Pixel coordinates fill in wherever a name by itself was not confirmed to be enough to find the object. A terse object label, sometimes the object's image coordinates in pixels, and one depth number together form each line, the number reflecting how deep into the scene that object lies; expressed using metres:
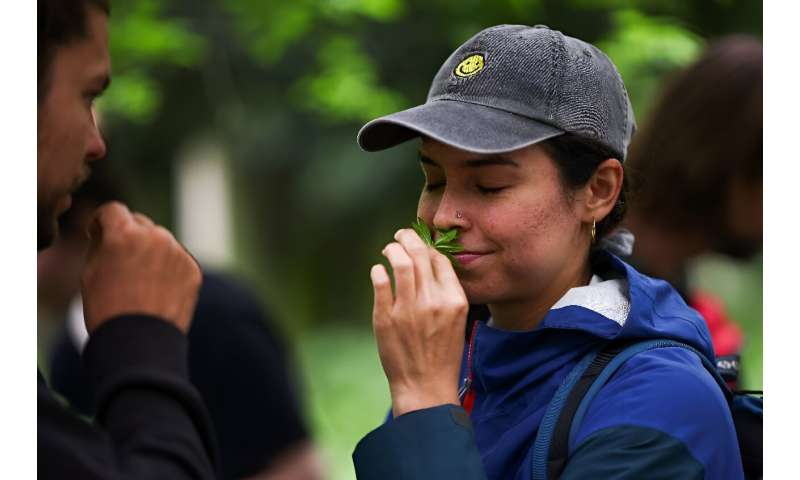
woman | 4.24
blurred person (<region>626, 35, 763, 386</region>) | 6.61
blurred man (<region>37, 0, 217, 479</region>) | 3.51
